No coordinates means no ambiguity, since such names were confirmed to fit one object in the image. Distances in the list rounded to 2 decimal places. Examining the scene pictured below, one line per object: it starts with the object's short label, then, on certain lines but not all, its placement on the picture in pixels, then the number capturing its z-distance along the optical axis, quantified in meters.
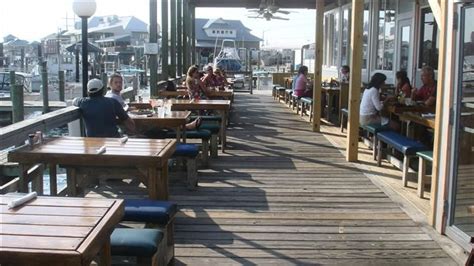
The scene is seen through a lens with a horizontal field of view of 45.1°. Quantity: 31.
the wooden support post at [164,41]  11.86
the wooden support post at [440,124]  4.21
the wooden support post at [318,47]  9.58
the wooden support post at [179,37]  15.17
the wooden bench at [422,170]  5.25
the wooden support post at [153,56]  9.97
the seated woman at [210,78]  12.34
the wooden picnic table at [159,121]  6.05
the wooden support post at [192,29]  19.14
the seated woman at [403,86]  8.13
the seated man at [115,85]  6.17
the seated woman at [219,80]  13.70
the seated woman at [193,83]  9.16
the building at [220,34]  48.10
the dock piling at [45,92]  15.64
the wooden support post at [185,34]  16.77
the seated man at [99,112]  5.13
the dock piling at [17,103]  11.29
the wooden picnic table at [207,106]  7.74
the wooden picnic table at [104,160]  3.80
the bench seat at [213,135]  7.16
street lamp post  6.83
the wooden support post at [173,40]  13.95
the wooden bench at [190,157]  5.56
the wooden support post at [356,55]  6.94
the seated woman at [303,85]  12.48
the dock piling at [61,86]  18.72
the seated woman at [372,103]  7.46
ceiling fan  15.49
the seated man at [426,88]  7.57
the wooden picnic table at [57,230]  1.99
